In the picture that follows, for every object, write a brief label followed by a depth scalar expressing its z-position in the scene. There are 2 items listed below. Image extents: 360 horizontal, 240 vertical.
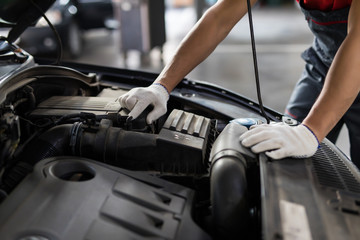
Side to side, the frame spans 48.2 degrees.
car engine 0.81
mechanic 1.03
